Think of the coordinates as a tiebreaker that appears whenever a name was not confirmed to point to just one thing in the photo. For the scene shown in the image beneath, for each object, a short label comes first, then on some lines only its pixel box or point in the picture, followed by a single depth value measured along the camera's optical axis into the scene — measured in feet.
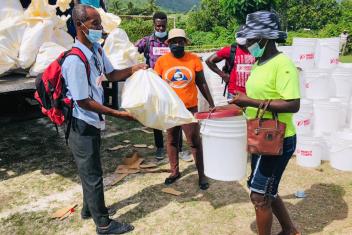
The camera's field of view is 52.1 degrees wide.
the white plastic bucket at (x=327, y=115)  17.90
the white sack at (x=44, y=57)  14.46
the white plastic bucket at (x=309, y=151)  16.39
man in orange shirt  13.83
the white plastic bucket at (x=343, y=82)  19.85
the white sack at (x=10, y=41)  14.14
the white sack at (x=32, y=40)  14.52
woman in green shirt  8.23
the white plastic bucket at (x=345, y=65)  20.54
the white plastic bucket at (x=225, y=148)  10.25
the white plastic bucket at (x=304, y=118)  17.17
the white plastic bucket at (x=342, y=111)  18.97
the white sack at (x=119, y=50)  16.01
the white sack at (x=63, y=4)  16.70
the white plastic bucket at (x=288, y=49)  22.82
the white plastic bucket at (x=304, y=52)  20.66
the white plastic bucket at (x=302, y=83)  18.97
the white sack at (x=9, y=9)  15.12
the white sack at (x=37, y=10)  15.34
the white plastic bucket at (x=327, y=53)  21.33
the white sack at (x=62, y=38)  16.64
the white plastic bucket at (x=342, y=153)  15.98
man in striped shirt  16.88
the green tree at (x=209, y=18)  162.61
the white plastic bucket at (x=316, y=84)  18.62
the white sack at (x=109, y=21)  17.56
